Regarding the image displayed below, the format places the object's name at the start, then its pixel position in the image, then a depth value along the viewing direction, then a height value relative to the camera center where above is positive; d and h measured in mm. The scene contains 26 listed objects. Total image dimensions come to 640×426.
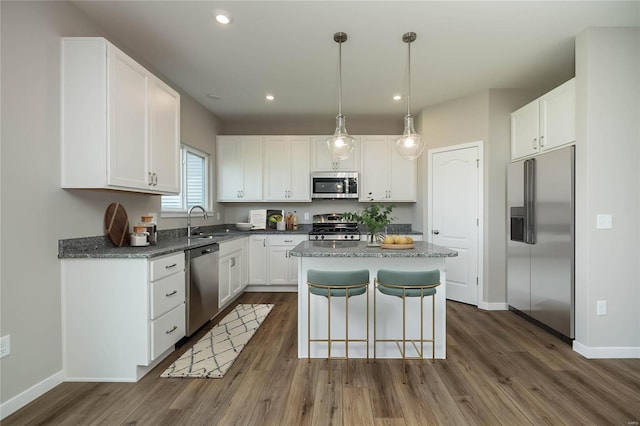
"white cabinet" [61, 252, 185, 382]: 2102 -759
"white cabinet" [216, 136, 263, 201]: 4785 +702
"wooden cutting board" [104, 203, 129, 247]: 2492 -111
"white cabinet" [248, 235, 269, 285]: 4445 -819
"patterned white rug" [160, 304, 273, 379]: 2254 -1217
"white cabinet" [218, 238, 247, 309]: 3500 -757
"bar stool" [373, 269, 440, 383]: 2121 -517
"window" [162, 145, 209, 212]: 3753 +414
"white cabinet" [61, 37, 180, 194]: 2090 +695
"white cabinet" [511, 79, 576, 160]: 2705 +908
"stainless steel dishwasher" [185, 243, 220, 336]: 2738 -732
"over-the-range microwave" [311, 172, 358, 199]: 4672 +422
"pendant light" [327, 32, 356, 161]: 2598 +627
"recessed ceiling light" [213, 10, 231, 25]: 2279 +1525
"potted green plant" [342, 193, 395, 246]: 2428 -53
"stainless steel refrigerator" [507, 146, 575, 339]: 2660 -275
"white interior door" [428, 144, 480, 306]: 3818 -3
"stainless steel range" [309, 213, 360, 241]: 4398 -275
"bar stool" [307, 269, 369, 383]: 2139 -518
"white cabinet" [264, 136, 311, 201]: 4762 +730
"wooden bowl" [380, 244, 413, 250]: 2361 -276
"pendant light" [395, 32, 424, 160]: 2576 +622
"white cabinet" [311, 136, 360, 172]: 4738 +826
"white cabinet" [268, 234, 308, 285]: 4441 -724
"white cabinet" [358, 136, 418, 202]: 4695 +615
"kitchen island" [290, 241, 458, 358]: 2469 -849
